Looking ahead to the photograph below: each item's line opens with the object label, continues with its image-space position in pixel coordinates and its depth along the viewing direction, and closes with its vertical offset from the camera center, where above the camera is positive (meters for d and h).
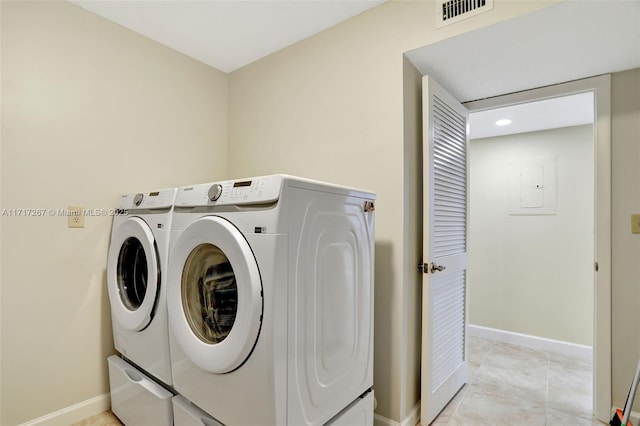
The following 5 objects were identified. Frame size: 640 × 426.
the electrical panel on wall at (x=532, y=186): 3.18 +0.29
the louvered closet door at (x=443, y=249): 1.82 -0.22
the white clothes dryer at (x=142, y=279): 1.61 -0.36
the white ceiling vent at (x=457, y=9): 1.54 +1.01
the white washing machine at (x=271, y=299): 1.14 -0.34
